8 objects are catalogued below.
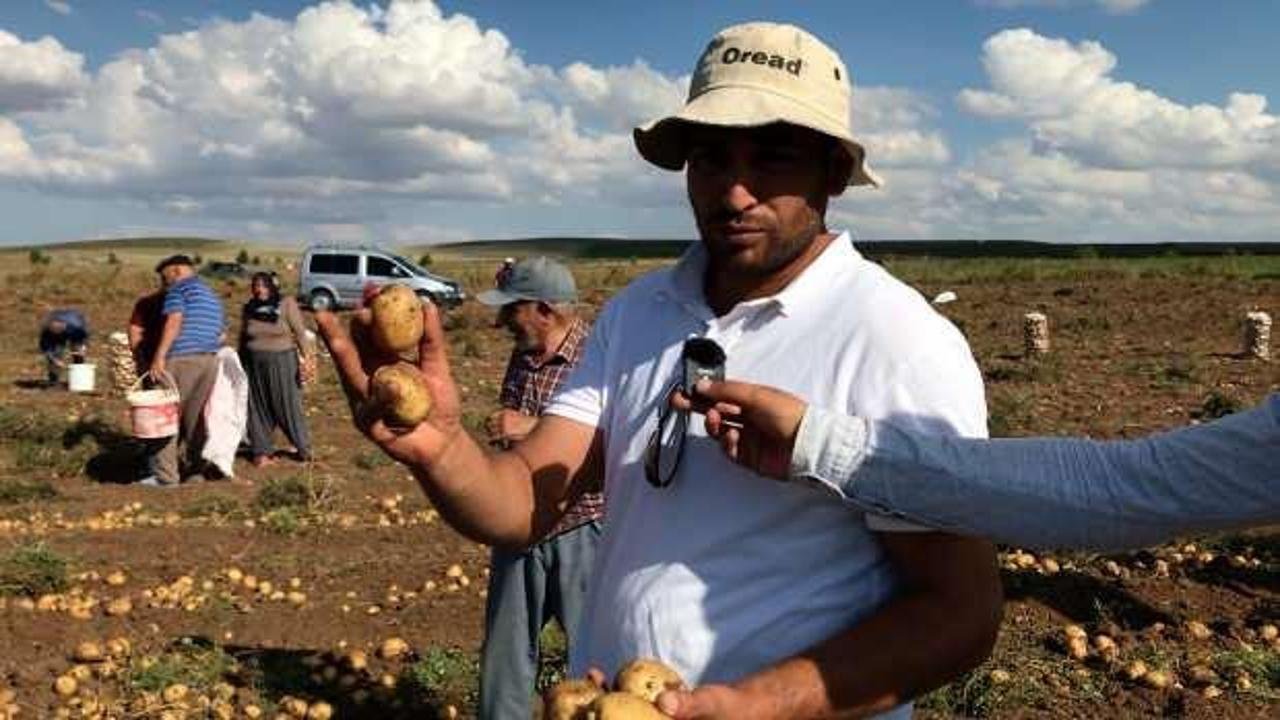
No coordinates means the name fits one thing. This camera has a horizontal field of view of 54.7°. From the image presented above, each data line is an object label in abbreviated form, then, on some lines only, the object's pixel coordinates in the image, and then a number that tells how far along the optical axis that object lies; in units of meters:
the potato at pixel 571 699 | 1.89
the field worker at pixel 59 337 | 16.00
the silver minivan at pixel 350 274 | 29.47
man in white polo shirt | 1.89
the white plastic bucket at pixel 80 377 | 15.34
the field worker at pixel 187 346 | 9.35
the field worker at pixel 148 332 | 9.68
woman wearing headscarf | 10.43
